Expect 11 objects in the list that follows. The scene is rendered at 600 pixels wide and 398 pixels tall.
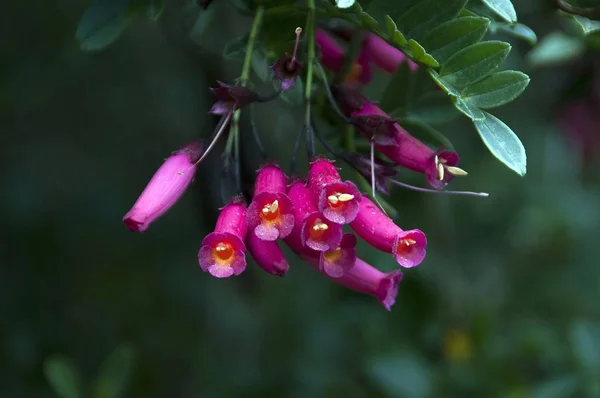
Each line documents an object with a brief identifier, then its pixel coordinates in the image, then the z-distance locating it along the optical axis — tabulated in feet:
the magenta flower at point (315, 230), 2.44
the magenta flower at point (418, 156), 2.52
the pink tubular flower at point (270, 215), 2.45
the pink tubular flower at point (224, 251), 2.47
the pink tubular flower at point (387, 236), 2.48
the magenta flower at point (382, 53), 2.76
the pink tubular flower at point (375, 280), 2.59
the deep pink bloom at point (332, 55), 2.71
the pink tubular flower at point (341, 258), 2.48
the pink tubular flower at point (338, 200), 2.44
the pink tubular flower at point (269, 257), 2.50
